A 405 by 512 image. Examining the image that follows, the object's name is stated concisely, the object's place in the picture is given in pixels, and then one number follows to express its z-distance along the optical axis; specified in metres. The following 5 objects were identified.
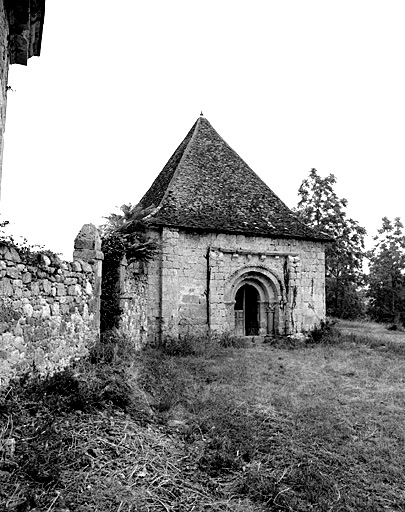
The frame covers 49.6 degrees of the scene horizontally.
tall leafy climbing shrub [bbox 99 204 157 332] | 9.09
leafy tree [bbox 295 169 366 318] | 26.70
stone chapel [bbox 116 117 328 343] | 13.68
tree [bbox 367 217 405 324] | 28.44
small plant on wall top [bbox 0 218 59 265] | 4.67
